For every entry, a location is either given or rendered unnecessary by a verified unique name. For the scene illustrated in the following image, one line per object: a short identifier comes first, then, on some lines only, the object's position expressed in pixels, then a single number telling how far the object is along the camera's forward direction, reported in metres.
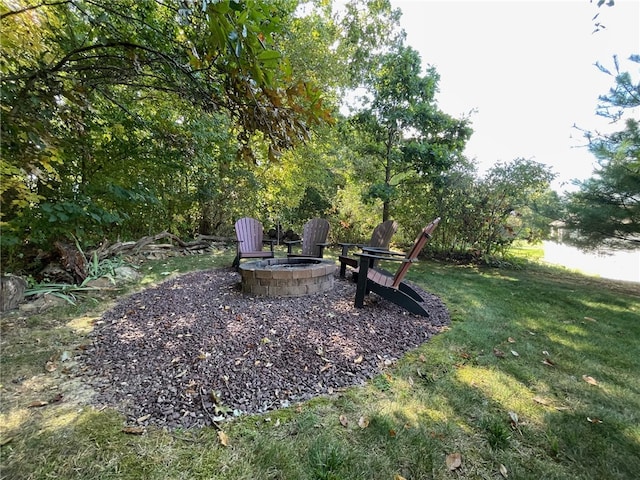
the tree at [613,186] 3.73
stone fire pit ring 3.20
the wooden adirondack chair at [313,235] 4.69
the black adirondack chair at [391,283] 2.72
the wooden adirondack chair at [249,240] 4.51
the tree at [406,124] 5.62
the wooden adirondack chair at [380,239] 4.15
